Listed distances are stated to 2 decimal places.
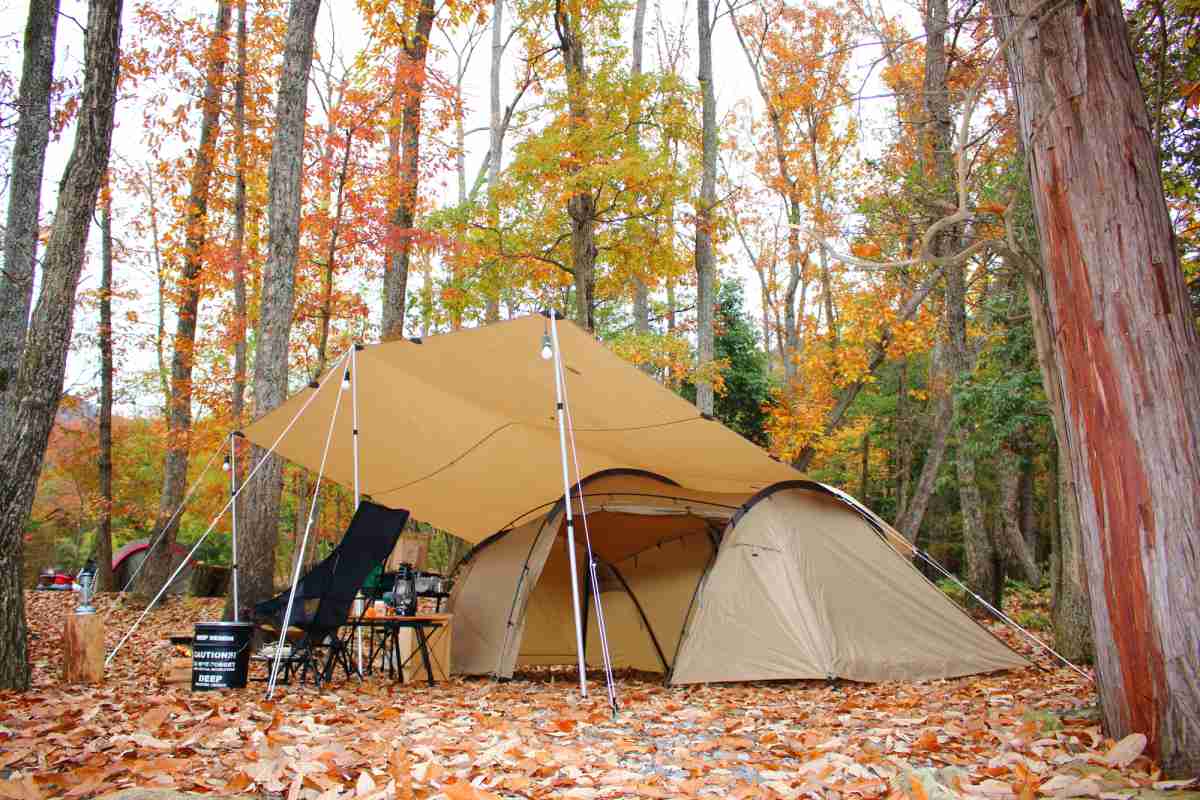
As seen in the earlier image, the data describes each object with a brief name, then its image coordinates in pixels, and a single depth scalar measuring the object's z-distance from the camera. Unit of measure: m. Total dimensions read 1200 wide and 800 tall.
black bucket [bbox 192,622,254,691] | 4.48
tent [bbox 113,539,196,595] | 13.12
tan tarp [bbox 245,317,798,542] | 5.11
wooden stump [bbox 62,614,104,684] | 4.68
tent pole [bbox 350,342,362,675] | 5.34
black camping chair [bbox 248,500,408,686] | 4.77
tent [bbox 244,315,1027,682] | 5.23
